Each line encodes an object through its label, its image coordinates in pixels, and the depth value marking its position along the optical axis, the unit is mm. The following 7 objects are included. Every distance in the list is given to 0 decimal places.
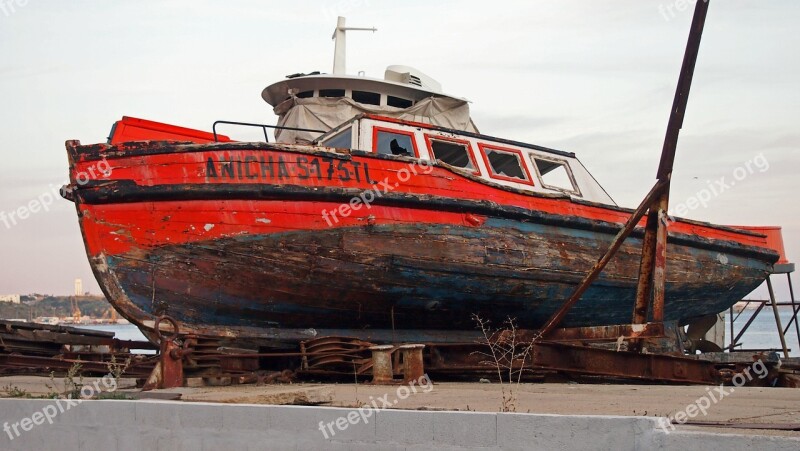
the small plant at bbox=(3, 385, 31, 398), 6028
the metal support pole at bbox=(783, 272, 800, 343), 13050
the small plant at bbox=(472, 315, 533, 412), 7484
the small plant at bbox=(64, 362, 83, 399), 5693
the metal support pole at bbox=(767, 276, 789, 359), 11711
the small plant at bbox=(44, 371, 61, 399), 5795
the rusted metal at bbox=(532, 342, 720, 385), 7473
